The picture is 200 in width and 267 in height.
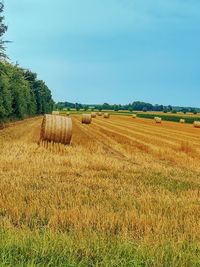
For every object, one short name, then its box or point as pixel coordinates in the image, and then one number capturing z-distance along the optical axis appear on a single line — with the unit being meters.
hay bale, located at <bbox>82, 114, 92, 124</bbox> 56.16
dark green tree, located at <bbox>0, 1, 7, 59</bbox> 39.50
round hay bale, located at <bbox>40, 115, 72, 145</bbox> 24.47
